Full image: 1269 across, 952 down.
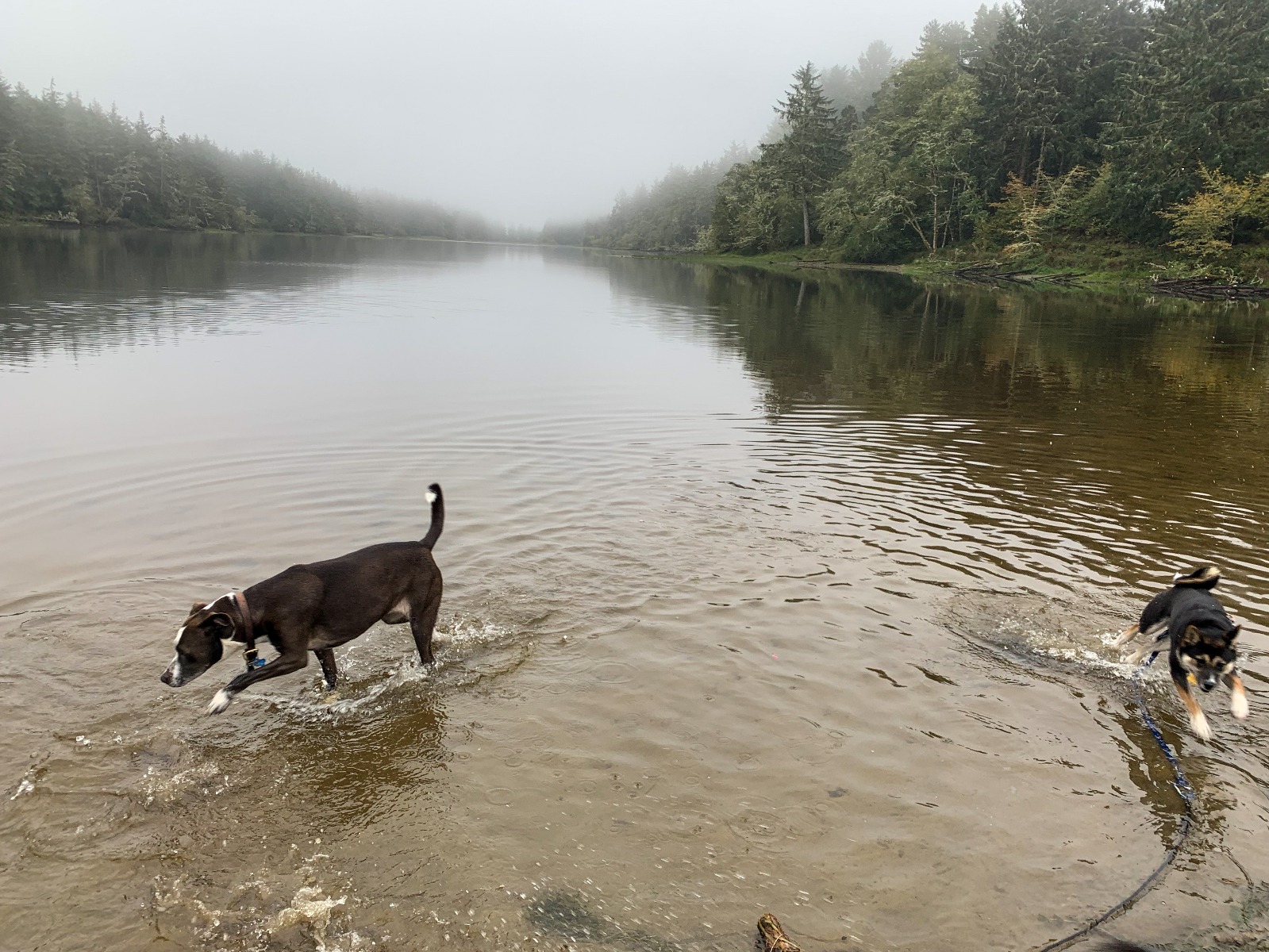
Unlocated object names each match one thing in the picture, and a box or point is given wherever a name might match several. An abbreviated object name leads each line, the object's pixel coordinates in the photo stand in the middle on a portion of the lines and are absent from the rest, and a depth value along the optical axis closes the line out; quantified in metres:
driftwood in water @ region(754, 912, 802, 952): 3.89
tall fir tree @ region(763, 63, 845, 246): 105.25
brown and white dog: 5.58
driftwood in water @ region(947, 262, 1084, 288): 65.69
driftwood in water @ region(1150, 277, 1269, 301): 52.94
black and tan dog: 5.72
